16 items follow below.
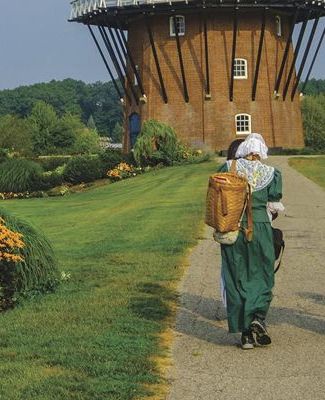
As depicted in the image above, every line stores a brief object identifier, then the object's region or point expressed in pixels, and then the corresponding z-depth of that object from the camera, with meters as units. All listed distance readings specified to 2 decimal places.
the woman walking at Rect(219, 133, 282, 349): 6.68
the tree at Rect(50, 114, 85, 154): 81.69
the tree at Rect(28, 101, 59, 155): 78.56
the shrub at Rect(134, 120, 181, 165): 36.53
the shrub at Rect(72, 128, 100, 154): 75.44
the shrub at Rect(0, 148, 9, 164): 42.35
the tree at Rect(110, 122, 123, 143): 127.62
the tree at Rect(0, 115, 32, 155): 57.19
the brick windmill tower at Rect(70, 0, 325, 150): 41.59
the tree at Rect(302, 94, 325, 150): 71.94
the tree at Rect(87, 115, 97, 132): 127.18
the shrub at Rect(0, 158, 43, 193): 35.94
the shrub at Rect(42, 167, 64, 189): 36.06
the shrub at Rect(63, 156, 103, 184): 36.12
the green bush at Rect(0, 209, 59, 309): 8.93
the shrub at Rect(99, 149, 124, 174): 36.56
